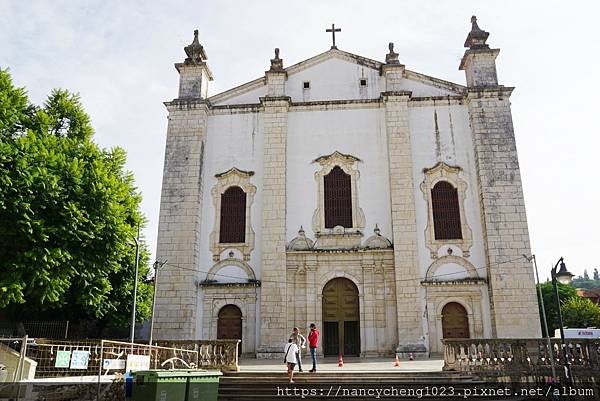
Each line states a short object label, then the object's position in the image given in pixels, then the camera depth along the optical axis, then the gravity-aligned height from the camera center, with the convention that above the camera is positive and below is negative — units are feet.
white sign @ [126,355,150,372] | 35.08 -1.04
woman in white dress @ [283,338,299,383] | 40.59 -0.89
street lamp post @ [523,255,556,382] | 42.73 -0.68
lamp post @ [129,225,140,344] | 52.85 +5.38
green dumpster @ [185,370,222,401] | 29.07 -2.13
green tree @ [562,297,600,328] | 122.62 +7.66
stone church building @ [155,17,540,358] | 64.18 +18.04
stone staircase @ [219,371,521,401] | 38.22 -2.85
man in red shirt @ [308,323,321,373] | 45.56 +0.63
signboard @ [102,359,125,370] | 33.53 -1.06
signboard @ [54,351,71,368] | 30.25 -0.67
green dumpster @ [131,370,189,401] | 26.99 -1.98
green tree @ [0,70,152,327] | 45.24 +12.23
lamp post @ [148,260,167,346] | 61.41 +8.11
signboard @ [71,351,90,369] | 31.19 -0.75
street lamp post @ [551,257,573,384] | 39.17 +5.10
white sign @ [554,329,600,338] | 80.84 +2.26
